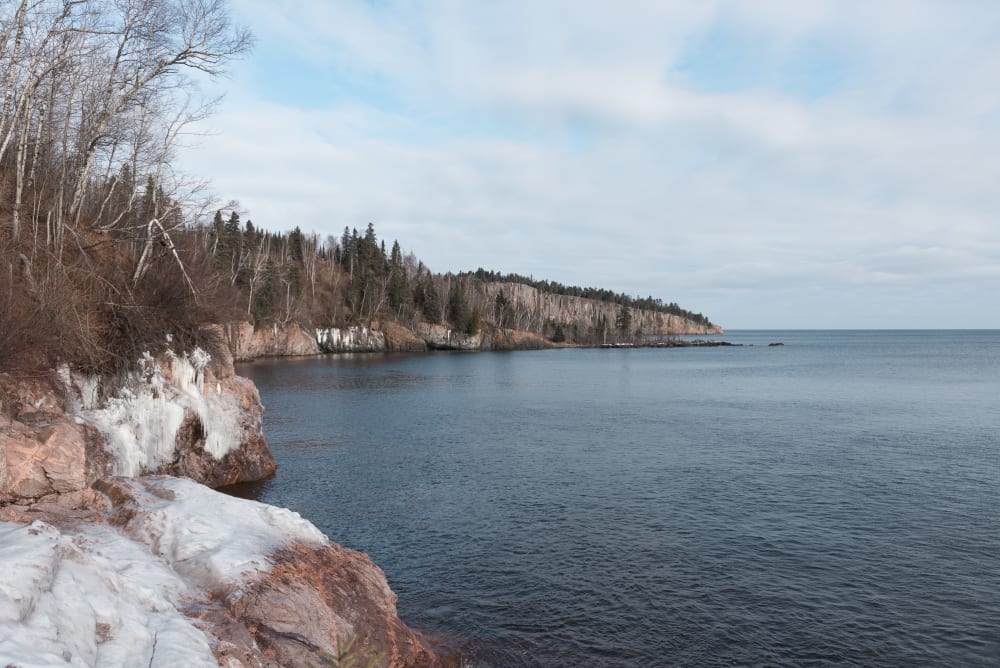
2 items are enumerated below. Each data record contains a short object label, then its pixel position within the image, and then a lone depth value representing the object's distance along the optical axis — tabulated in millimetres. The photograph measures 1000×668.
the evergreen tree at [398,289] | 113938
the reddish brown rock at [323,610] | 7395
